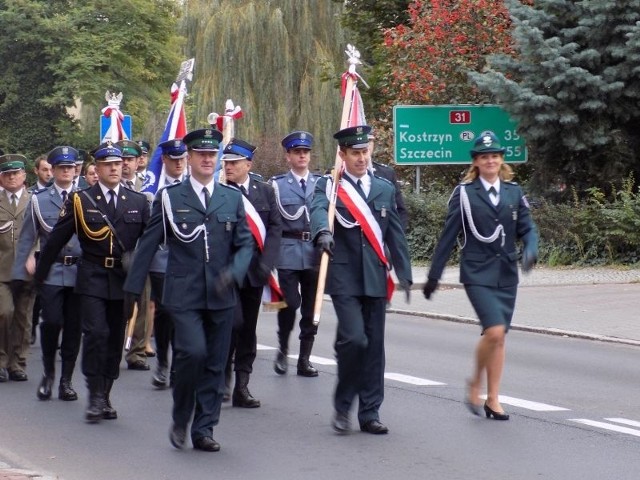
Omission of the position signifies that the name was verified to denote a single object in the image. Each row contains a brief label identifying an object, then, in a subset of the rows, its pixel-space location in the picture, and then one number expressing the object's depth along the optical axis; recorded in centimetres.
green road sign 2508
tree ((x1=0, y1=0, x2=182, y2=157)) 4859
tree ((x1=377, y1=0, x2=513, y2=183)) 2669
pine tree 2283
